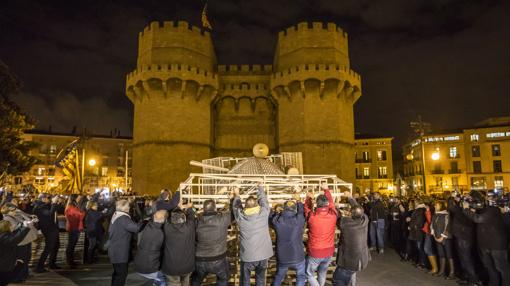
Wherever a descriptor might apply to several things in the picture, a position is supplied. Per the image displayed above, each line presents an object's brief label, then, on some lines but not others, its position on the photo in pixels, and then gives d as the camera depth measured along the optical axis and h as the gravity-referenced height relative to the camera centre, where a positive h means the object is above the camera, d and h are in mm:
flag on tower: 27638 +12515
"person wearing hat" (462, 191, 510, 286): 6492 -1308
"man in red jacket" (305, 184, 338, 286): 5660 -1023
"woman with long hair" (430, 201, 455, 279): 7883 -1435
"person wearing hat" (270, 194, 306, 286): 5516 -1009
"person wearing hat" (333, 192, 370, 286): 5469 -1151
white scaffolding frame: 6732 -307
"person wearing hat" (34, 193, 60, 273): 8195 -1172
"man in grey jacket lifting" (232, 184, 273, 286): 5457 -965
